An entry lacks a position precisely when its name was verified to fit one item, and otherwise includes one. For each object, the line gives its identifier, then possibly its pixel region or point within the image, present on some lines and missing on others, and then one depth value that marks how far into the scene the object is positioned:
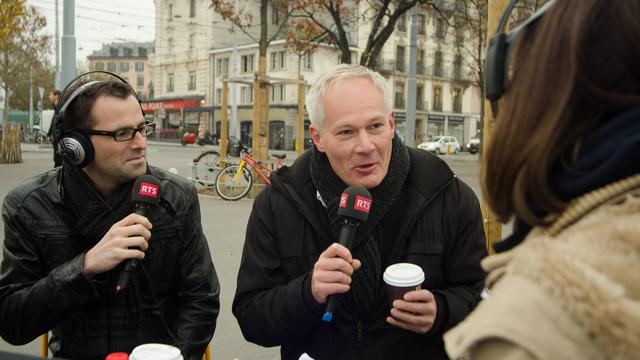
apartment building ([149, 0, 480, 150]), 47.09
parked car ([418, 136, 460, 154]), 42.64
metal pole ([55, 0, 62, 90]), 25.44
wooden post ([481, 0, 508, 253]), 3.16
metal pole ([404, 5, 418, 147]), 12.02
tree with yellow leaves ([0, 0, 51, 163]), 12.05
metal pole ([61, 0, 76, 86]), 7.15
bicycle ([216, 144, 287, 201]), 11.30
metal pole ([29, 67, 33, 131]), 41.53
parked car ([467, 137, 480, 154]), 47.22
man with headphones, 2.15
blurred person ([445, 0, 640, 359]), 0.83
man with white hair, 2.08
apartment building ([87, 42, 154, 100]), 96.19
